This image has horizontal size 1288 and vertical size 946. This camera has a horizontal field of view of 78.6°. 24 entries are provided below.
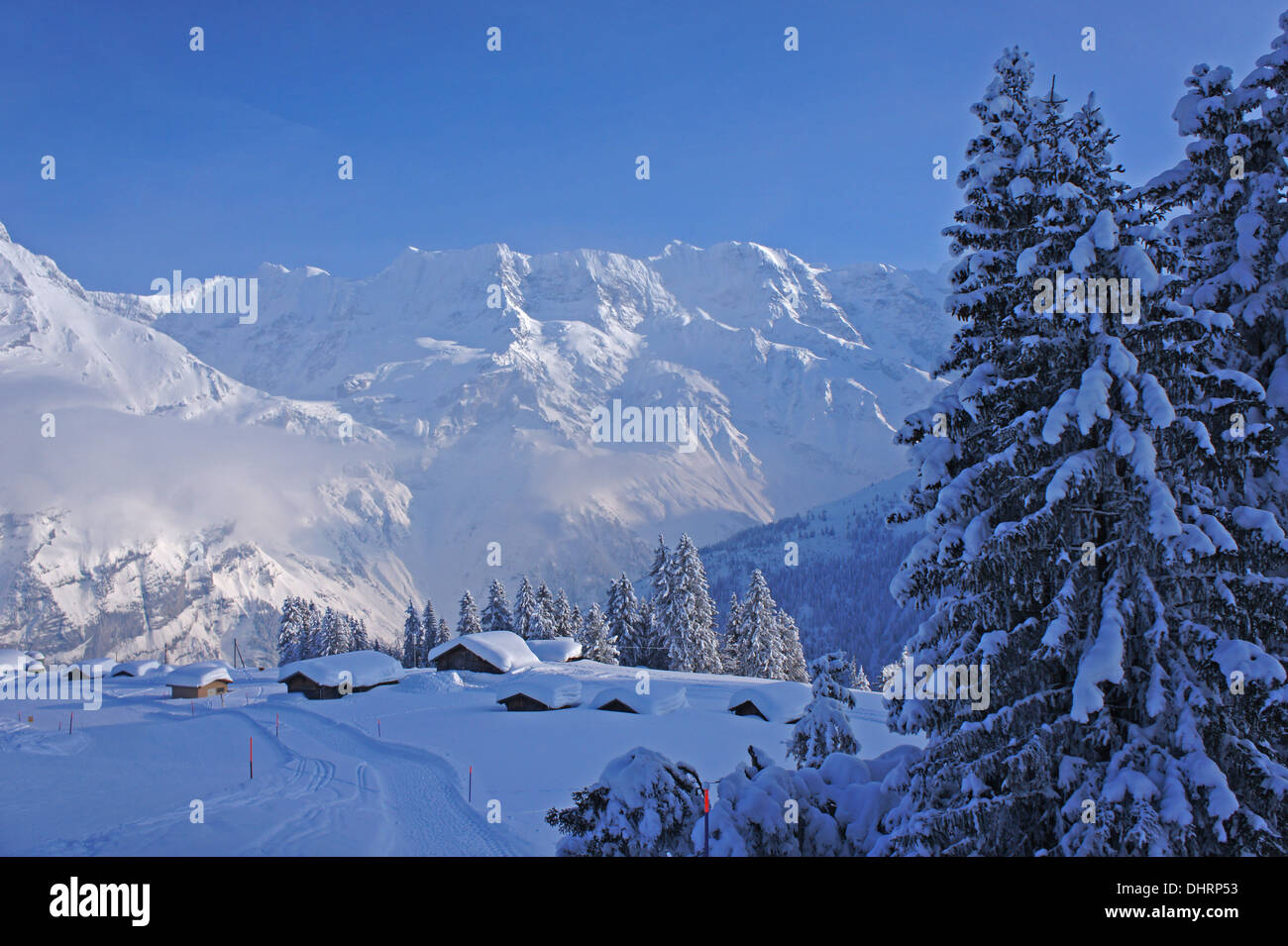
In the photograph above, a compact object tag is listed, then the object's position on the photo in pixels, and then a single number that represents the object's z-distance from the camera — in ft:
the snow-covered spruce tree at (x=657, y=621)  236.02
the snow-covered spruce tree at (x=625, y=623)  252.42
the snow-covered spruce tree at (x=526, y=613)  269.23
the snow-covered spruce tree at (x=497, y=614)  291.93
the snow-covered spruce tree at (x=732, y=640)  237.78
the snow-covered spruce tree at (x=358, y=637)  311.68
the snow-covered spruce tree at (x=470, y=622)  279.28
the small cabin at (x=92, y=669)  288.10
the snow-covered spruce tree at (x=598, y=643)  243.19
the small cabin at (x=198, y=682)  230.48
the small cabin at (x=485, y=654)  209.97
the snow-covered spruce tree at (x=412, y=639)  338.46
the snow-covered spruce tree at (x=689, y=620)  229.04
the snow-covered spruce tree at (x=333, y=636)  290.56
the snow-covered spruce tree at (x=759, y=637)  222.69
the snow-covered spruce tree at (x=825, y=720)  70.49
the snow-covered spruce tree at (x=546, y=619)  268.41
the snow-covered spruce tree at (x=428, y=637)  332.33
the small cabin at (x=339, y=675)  205.26
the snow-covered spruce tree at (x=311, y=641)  304.30
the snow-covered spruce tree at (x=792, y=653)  230.48
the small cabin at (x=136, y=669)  312.71
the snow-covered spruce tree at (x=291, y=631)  317.22
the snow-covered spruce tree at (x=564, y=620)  276.41
